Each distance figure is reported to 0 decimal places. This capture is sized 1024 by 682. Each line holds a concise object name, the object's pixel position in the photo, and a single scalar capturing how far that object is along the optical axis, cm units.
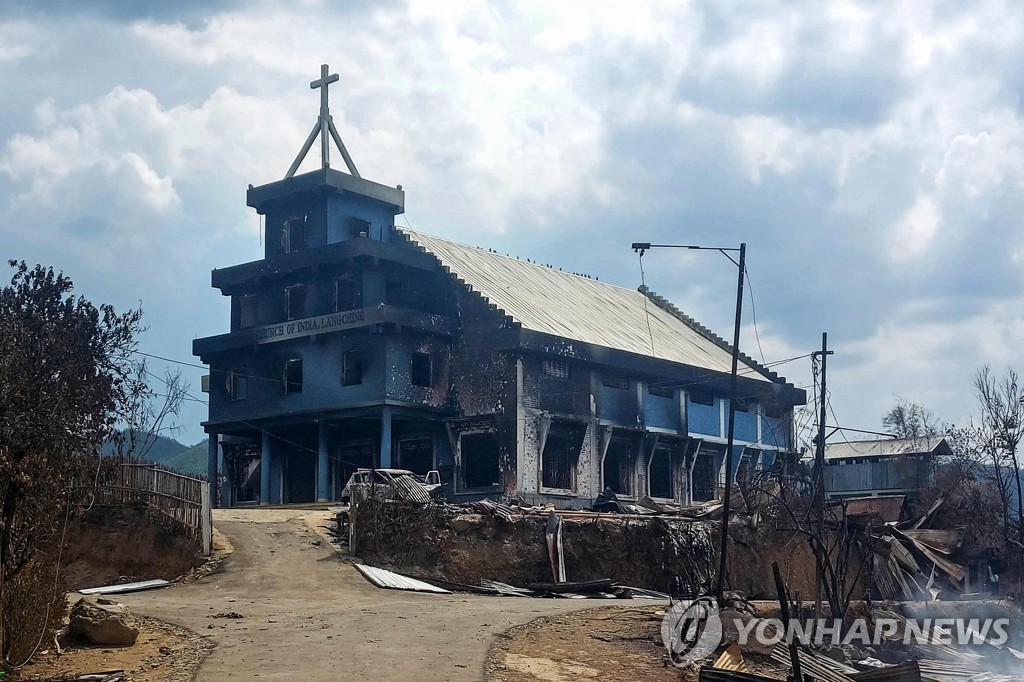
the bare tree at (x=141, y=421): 2722
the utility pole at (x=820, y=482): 2203
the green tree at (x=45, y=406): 1458
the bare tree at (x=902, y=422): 6981
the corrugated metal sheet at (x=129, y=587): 2248
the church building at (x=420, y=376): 3912
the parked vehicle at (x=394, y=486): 2730
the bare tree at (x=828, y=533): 2223
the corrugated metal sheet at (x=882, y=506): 3975
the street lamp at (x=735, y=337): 2236
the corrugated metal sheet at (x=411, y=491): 2733
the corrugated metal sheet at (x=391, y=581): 2389
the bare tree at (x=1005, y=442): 3275
